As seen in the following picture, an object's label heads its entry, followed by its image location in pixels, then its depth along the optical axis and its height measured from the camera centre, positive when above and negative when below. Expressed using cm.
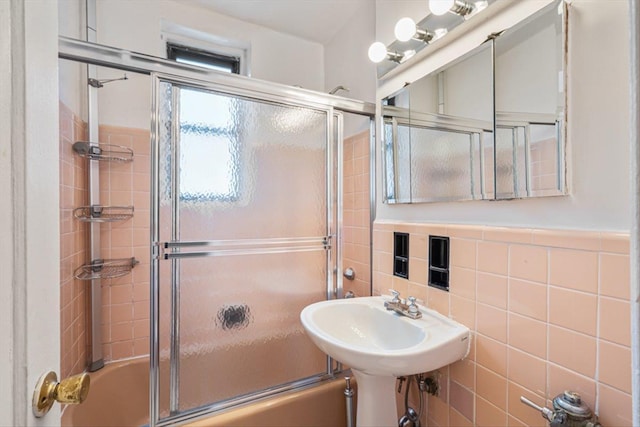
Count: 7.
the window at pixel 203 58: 202 +109
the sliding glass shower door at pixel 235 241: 122 -14
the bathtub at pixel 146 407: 133 -98
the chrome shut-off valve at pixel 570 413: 74 -53
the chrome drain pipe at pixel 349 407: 148 -100
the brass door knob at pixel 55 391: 38 -25
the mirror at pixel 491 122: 87 +33
